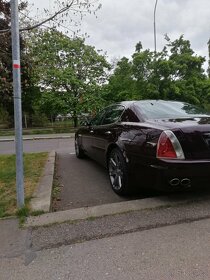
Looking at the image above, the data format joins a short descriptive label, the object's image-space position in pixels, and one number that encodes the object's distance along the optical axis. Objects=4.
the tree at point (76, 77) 15.92
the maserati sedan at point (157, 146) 2.49
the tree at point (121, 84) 15.93
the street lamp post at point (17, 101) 2.58
